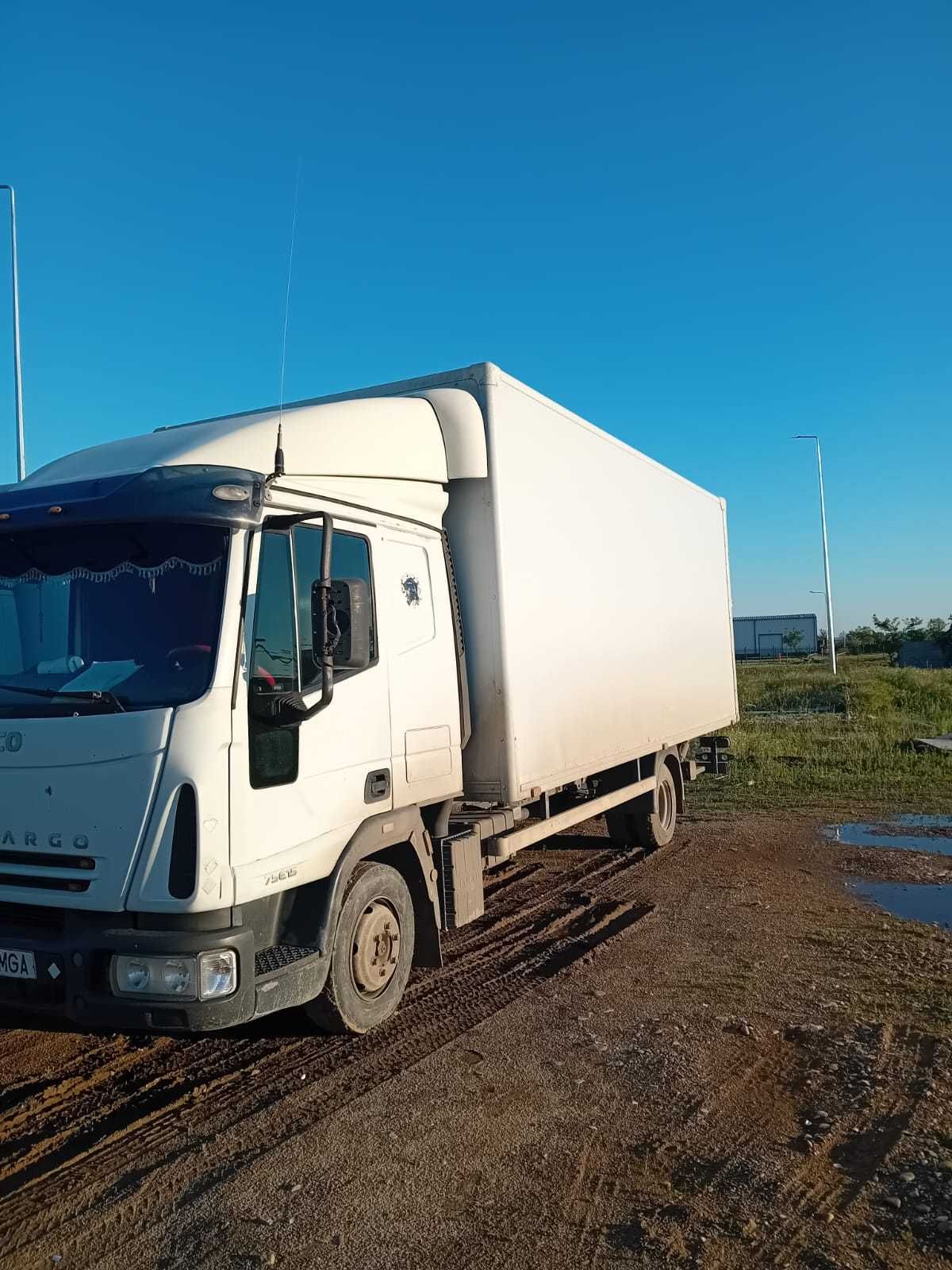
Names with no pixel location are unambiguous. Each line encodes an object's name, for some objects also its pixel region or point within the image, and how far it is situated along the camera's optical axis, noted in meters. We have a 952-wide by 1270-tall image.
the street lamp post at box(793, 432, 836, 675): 38.72
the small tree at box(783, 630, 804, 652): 91.81
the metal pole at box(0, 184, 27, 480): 14.59
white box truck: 3.89
